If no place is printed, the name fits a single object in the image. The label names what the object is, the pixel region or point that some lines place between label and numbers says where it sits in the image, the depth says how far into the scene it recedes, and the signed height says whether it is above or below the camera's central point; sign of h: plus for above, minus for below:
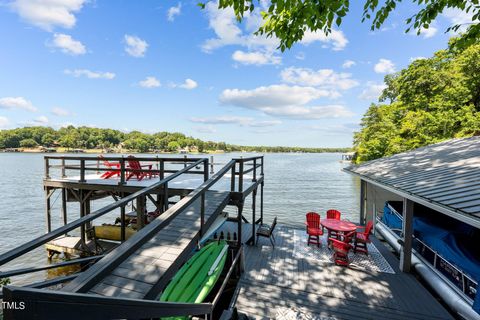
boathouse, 4.45 -1.93
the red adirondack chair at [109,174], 9.77 -1.03
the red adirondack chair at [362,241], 7.29 -2.66
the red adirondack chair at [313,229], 7.96 -2.63
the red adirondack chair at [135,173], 9.17 -0.90
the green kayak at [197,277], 4.60 -2.65
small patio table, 7.62 -2.41
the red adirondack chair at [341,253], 6.44 -2.75
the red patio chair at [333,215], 9.40 -2.44
